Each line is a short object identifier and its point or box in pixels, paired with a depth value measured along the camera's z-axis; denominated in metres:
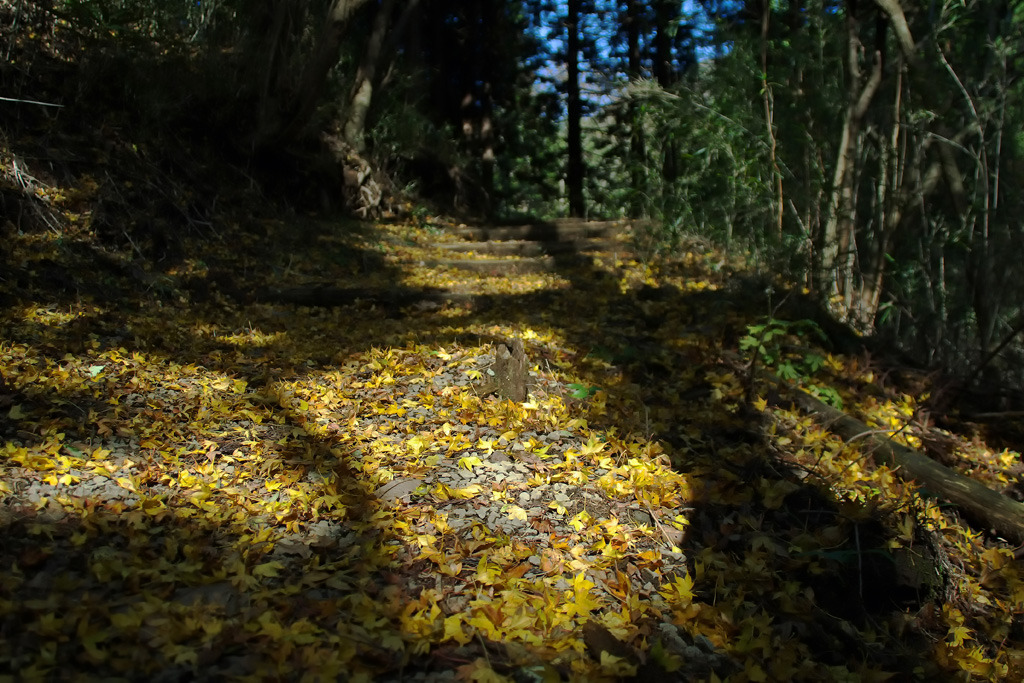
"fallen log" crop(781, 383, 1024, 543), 2.62
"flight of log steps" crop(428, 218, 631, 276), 6.89
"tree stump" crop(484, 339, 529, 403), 3.40
